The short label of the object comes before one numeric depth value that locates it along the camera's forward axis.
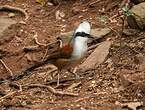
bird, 14.37
